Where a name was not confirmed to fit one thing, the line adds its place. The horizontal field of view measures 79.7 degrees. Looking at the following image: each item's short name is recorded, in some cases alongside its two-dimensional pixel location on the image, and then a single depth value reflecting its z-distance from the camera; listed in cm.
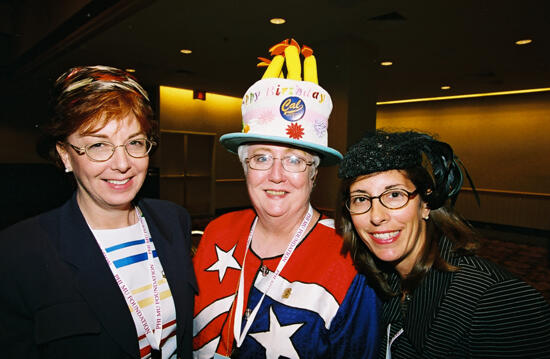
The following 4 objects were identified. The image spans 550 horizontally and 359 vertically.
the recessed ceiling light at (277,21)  460
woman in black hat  121
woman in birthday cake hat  142
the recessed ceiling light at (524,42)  535
